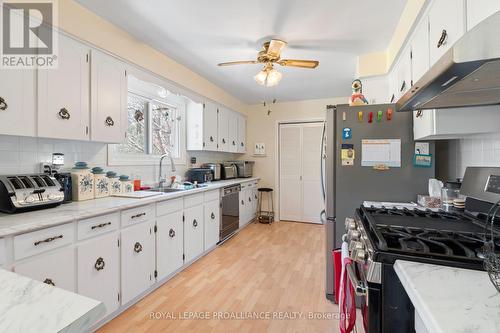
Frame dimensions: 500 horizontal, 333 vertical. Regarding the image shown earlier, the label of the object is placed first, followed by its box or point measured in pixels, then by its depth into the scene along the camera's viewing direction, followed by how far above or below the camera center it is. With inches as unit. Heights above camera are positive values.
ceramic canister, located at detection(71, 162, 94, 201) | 77.4 -5.5
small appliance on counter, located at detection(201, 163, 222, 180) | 156.3 -2.1
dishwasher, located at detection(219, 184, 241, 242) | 140.3 -28.6
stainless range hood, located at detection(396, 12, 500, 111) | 26.5 +12.2
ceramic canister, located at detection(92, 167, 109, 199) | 83.4 -6.5
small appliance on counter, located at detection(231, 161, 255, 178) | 185.4 -2.5
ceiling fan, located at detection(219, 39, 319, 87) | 96.8 +42.8
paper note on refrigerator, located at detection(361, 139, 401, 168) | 75.7 +4.1
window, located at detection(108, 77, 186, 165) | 110.8 +19.8
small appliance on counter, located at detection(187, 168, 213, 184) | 141.3 -6.0
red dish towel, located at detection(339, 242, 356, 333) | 47.6 -26.8
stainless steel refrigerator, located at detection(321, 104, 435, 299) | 74.9 -1.6
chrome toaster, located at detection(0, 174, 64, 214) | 57.4 -6.9
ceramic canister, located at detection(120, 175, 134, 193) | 93.6 -7.6
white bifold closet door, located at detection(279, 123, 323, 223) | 185.2 -5.5
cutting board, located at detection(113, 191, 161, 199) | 86.0 -11.0
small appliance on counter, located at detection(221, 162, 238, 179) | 168.4 -4.3
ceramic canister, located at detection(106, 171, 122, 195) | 88.9 -6.8
